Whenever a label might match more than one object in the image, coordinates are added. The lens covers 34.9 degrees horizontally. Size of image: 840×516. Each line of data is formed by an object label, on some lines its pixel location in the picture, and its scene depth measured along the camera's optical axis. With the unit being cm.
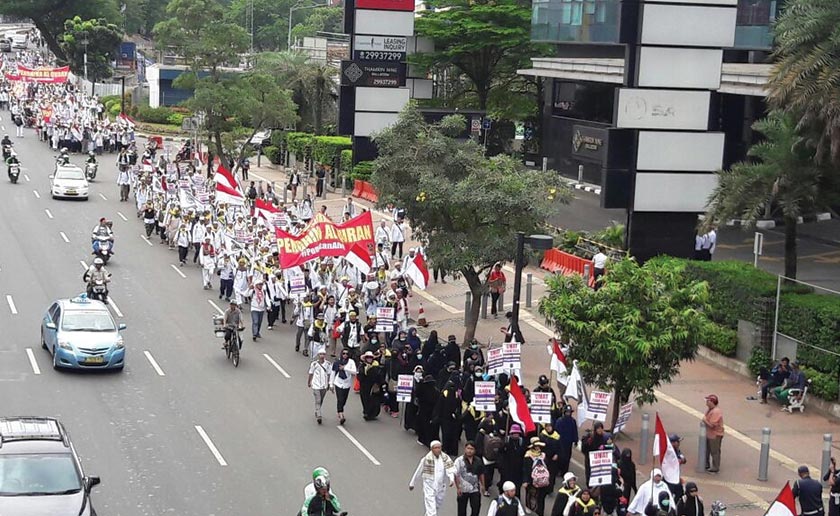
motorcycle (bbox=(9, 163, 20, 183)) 5456
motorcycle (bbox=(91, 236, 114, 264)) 3794
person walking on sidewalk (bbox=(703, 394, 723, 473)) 2252
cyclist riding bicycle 2803
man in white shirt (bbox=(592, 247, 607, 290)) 3375
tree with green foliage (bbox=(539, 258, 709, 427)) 2225
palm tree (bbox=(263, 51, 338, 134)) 6756
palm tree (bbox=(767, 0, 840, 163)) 2716
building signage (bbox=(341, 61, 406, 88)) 4662
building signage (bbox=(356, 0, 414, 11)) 4659
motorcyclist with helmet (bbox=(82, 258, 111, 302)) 3222
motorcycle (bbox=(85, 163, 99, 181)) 5669
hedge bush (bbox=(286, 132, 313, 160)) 6209
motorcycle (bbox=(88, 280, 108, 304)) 3216
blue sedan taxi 2642
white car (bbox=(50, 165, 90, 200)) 5047
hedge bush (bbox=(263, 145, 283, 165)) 6644
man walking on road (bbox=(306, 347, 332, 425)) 2389
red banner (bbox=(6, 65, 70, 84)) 7738
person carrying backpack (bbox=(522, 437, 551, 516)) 1936
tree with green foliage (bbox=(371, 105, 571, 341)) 2852
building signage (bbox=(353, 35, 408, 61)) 4694
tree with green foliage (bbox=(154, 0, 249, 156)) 5588
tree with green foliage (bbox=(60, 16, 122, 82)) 10312
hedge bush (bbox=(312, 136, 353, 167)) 5878
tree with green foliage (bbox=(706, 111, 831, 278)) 2844
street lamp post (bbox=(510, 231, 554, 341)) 2412
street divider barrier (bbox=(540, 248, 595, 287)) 3694
